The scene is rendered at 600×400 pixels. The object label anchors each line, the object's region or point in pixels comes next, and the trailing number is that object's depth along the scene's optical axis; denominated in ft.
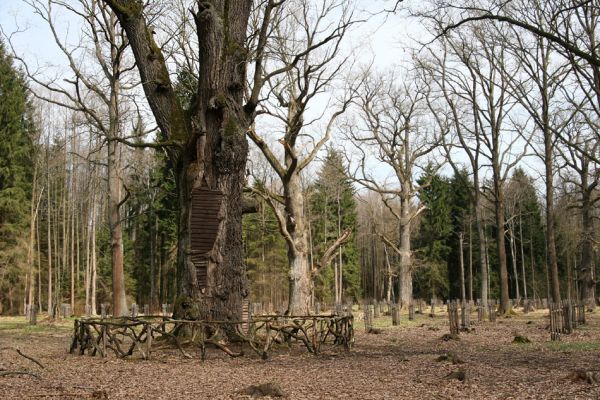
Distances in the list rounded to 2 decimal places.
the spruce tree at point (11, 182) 111.86
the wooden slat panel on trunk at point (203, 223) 39.99
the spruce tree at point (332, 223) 164.65
